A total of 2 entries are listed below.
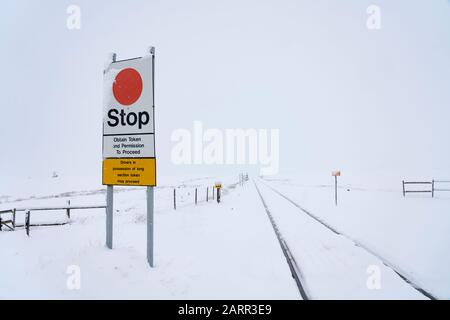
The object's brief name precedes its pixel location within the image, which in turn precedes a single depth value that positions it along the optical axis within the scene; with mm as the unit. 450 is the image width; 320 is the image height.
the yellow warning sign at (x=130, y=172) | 5512
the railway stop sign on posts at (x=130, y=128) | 5527
